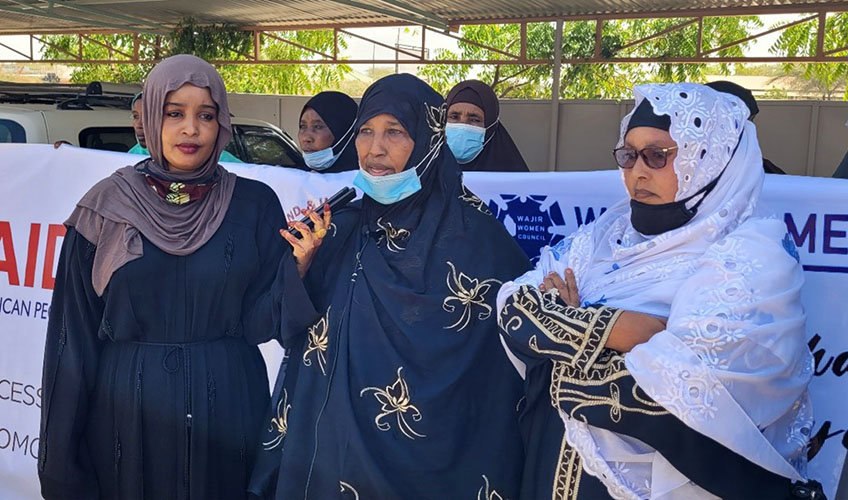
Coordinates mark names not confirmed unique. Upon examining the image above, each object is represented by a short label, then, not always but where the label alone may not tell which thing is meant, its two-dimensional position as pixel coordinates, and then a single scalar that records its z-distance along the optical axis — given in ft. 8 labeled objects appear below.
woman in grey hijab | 7.39
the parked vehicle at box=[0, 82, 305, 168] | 15.92
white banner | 7.59
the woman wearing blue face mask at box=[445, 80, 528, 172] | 12.98
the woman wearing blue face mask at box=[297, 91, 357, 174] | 13.76
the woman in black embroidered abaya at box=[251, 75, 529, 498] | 6.55
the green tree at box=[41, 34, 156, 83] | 57.31
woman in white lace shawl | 5.32
